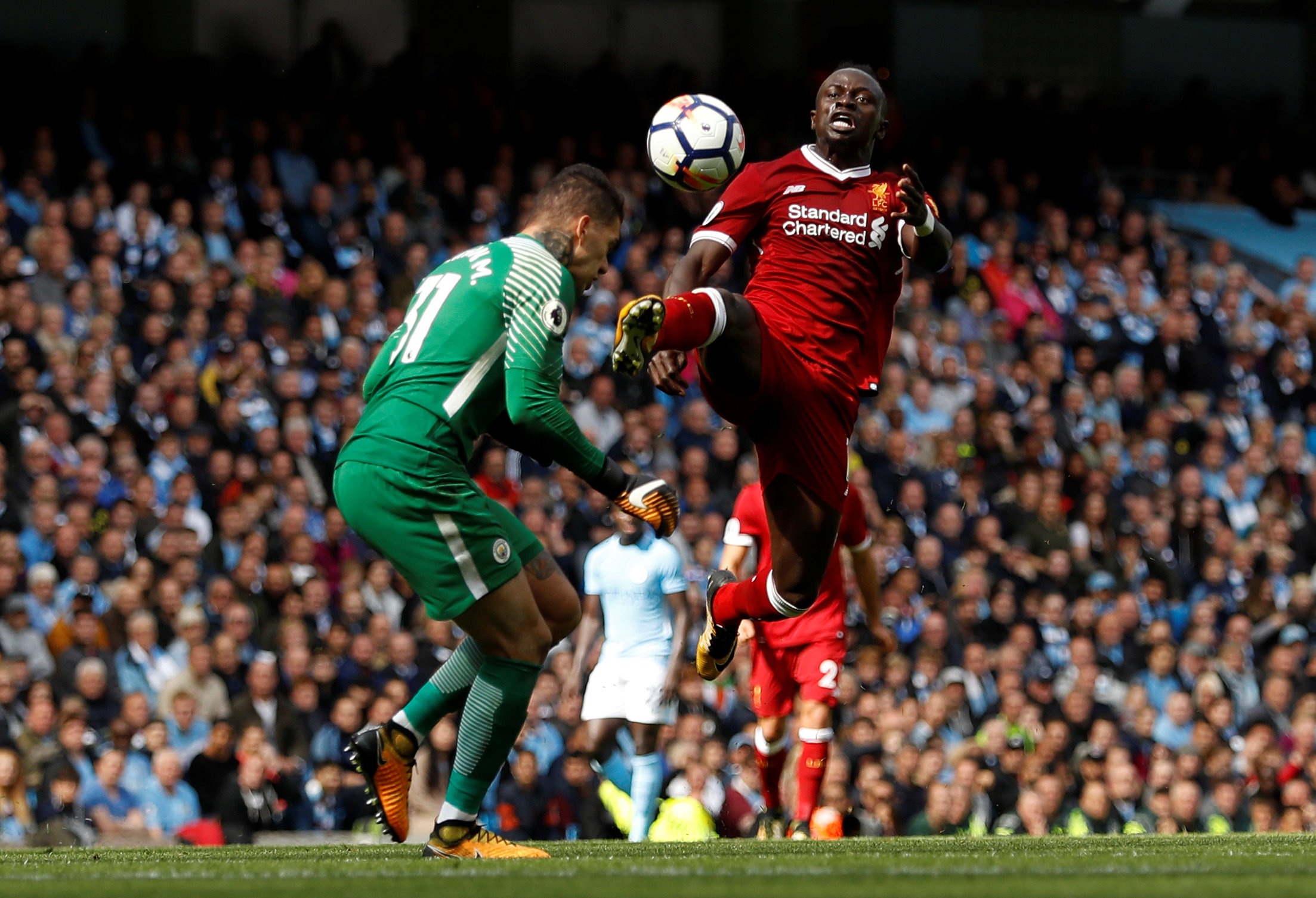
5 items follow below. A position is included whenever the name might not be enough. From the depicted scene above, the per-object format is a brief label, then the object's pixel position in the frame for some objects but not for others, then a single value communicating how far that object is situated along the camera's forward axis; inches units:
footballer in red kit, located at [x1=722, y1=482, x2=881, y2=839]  733.9
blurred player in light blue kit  852.6
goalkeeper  465.7
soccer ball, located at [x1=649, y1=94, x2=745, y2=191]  614.5
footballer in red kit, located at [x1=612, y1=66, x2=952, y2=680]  572.1
